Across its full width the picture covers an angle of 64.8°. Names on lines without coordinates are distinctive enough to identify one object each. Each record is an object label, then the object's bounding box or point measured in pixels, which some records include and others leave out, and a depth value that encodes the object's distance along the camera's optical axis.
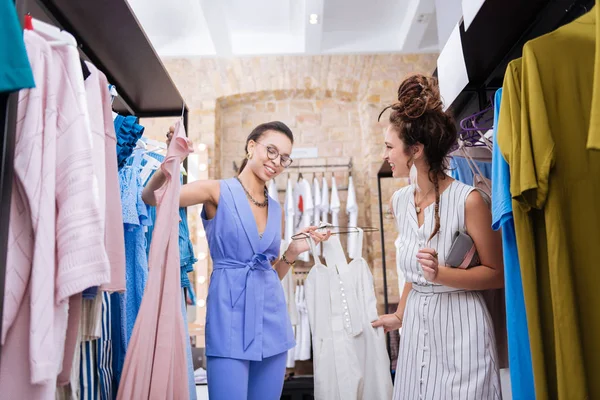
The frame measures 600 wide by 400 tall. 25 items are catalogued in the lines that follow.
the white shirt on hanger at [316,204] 5.20
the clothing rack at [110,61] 0.99
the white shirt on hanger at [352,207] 5.25
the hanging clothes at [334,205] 5.21
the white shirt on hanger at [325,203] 5.19
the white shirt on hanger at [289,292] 2.81
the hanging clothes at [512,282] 1.24
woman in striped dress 1.44
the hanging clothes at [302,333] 4.68
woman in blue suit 1.70
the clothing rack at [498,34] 1.57
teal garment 0.89
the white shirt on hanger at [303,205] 5.16
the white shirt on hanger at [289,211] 5.10
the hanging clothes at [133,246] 1.71
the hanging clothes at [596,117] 0.81
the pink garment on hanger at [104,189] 1.13
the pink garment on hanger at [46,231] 0.96
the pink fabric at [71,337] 1.11
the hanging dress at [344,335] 2.34
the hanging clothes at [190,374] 1.84
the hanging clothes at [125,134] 1.62
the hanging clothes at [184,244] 2.08
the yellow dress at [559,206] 1.11
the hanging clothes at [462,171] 2.19
